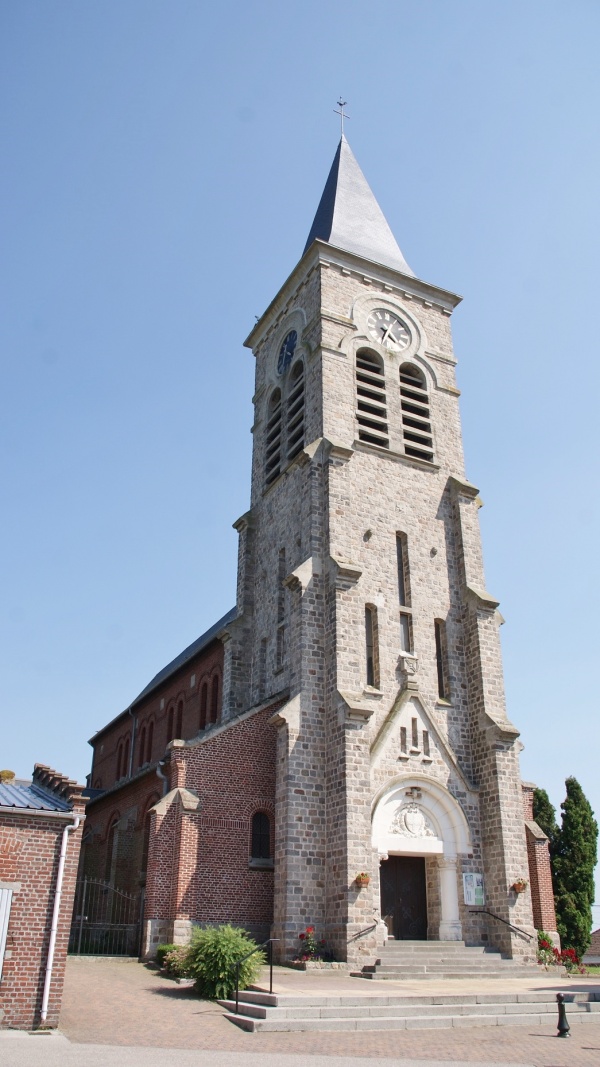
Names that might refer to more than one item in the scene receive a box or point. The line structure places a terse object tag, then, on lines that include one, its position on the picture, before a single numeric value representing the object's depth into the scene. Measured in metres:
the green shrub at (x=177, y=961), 16.53
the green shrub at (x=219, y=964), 14.89
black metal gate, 21.67
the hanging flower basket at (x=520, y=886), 21.47
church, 20.48
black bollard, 12.60
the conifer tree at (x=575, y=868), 28.45
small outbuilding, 12.41
